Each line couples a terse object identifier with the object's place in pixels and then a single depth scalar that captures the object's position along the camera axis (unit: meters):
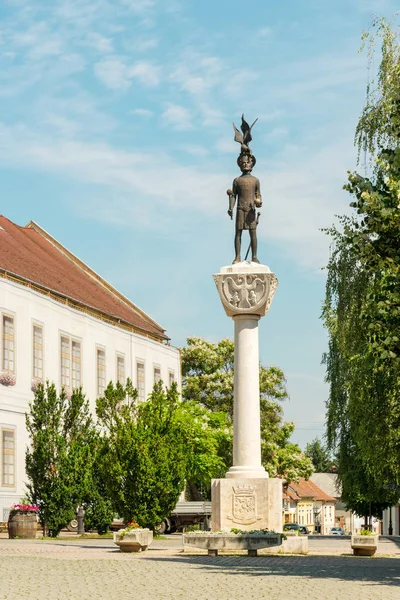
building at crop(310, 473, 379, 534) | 162.38
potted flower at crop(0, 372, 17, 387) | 44.78
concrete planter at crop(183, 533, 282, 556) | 27.27
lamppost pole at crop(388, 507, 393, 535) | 102.25
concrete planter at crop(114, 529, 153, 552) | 28.53
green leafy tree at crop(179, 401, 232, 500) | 56.66
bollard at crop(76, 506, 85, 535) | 42.38
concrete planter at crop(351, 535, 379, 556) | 30.66
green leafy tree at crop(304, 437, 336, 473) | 182.88
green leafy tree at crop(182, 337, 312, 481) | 68.88
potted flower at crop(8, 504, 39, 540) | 38.41
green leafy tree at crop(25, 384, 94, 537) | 40.16
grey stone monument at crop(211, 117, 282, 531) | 28.41
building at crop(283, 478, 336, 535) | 133.38
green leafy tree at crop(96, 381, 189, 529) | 32.16
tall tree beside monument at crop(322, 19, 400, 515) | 20.44
